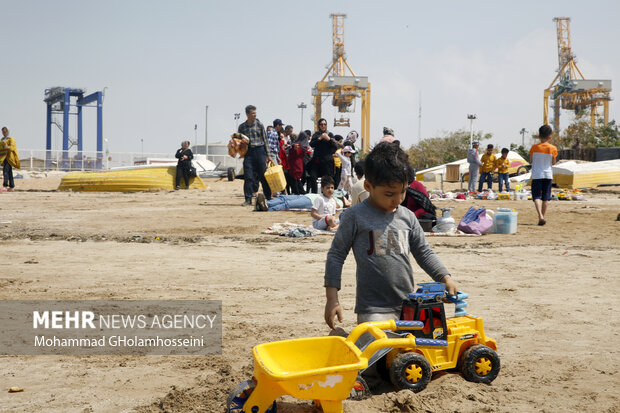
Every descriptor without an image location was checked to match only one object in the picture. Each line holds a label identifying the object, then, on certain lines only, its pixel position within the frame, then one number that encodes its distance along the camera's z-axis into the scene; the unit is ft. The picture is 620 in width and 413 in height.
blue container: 33.19
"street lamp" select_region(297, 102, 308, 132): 229.86
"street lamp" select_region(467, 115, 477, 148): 164.45
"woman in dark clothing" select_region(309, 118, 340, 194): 45.37
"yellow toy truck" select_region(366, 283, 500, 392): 10.05
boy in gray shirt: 10.79
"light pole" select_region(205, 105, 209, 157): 249.18
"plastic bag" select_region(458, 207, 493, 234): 33.53
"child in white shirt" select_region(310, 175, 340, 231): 33.14
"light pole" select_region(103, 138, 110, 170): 143.43
